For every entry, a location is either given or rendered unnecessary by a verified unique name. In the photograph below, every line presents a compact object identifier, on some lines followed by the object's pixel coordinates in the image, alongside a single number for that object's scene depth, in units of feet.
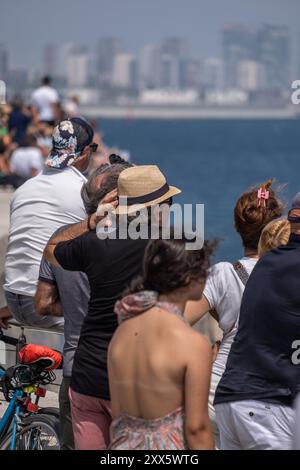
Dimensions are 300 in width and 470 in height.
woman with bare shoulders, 26.66
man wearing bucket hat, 42.88
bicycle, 35.37
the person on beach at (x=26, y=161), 117.70
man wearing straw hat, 30.99
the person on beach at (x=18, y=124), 147.02
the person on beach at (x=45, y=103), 146.82
